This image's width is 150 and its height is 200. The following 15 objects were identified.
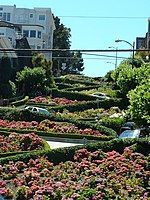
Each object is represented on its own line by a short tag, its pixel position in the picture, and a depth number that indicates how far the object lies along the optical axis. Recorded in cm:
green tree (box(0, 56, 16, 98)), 6725
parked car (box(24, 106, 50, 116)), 4815
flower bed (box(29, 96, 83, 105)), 5984
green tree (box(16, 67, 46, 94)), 7194
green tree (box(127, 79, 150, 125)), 2594
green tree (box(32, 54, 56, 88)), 7781
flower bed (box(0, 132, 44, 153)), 2866
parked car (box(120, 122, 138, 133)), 3866
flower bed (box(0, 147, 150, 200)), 1892
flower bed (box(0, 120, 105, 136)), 3706
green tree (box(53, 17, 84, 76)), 14000
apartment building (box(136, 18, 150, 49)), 18038
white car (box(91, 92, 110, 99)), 6532
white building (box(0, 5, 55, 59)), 12225
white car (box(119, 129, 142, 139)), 3240
